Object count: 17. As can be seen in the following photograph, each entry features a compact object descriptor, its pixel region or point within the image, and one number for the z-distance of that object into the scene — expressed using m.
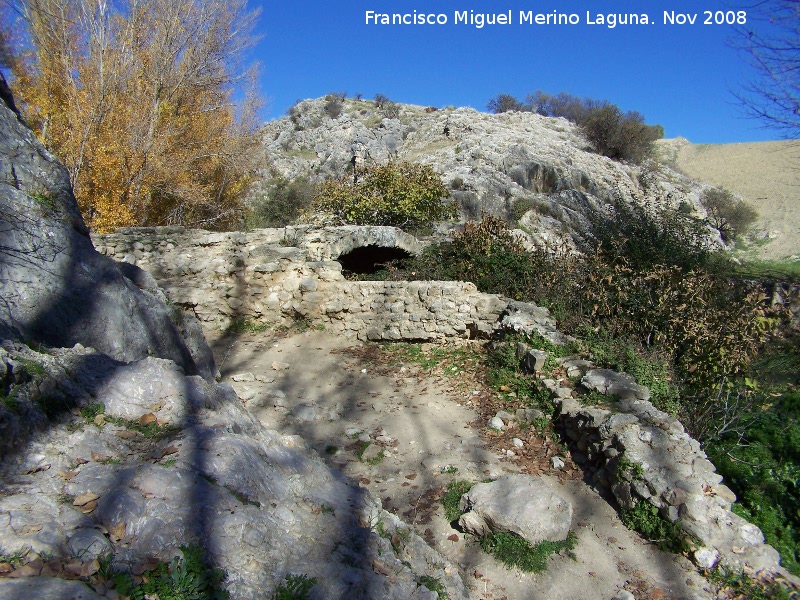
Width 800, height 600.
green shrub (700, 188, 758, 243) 24.66
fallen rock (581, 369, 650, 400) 5.32
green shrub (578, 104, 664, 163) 31.86
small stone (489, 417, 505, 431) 5.87
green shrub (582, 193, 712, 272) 9.66
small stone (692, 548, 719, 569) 3.77
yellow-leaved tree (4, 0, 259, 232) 13.24
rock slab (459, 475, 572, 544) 4.01
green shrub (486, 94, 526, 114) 44.22
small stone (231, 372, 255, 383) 7.03
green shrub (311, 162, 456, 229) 11.94
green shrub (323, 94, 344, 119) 42.84
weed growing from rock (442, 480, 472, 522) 4.39
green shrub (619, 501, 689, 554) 3.98
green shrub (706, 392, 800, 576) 4.45
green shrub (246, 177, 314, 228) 21.56
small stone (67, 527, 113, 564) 1.85
